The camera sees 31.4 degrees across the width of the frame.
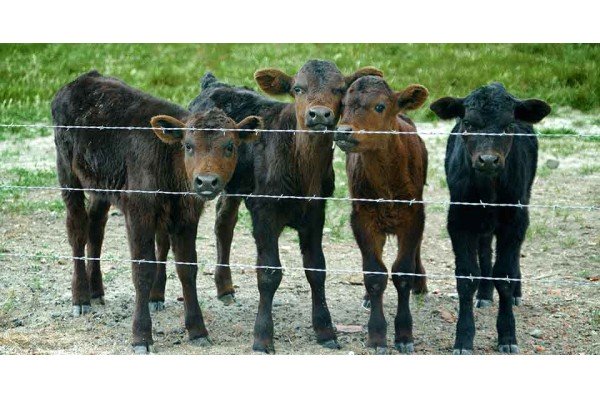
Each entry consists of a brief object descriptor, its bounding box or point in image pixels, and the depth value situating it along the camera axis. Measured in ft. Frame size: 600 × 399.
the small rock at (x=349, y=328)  26.43
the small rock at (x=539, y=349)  25.13
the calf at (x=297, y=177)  24.67
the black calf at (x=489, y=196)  23.81
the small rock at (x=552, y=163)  41.73
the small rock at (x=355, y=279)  31.14
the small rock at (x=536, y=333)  26.17
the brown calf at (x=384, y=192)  24.35
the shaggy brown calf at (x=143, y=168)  24.21
